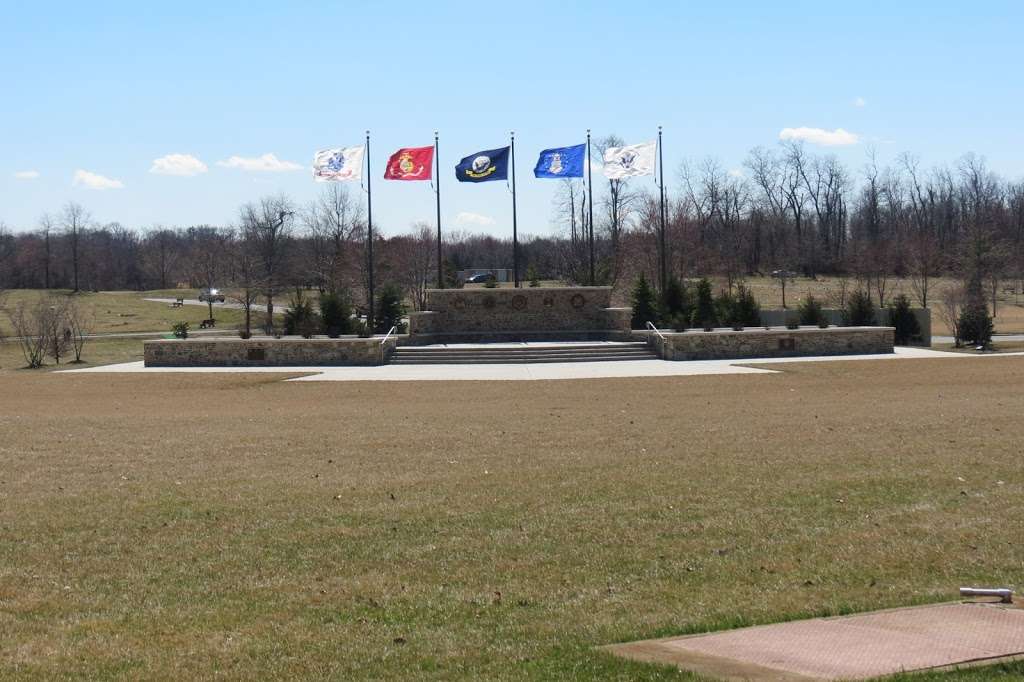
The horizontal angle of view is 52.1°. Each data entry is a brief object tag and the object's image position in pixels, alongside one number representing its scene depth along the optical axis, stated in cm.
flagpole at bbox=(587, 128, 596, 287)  4338
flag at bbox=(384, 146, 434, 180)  3969
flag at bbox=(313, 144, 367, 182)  3859
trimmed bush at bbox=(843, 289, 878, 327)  4531
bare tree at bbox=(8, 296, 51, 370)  4381
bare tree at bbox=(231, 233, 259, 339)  6931
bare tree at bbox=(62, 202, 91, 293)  9902
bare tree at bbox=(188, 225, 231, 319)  9094
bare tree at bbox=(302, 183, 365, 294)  6957
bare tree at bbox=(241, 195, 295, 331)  8050
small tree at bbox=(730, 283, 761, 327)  4653
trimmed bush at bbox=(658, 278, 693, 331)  4644
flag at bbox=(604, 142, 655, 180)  4022
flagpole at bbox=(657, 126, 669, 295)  4422
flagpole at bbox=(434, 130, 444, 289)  4284
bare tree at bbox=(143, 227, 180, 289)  12122
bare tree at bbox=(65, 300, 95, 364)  4731
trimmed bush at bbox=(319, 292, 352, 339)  4553
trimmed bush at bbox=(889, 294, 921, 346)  4519
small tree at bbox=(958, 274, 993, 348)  4194
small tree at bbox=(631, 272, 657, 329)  4647
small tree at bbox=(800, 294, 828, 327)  4441
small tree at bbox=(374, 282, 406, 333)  4806
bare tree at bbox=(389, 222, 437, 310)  7476
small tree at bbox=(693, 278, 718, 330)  4656
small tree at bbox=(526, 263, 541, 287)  5098
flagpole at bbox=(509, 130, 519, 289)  4331
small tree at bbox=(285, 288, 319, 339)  4638
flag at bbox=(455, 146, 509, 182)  4138
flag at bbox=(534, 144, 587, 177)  4050
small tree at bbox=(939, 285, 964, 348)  4588
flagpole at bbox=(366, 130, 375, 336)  4201
